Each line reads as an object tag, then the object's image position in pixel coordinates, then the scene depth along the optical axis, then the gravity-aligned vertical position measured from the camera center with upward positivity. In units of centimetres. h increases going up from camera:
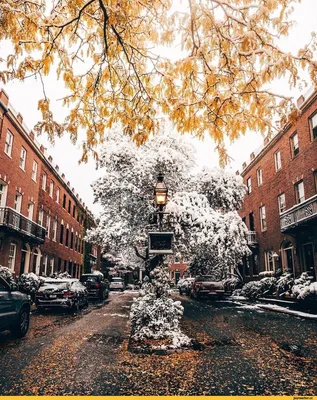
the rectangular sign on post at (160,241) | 862 +102
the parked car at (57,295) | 1427 -61
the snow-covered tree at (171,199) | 1767 +478
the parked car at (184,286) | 2922 -43
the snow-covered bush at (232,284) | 2725 -17
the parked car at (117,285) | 4019 -48
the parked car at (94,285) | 2269 -29
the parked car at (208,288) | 2164 -40
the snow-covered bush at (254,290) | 2088 -48
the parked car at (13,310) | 752 -72
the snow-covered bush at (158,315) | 768 -82
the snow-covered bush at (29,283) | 1809 -15
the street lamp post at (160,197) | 912 +226
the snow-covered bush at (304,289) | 1342 -27
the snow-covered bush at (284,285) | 1752 -14
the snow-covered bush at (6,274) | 1642 +29
